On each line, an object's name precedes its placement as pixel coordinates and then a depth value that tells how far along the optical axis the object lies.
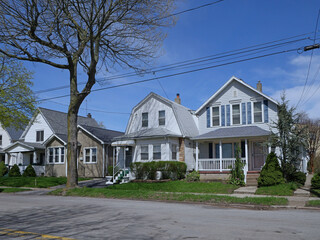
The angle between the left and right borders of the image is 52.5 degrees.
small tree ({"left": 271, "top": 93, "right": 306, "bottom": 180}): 18.42
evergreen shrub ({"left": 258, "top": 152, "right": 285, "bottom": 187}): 17.95
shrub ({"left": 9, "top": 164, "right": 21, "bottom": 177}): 32.72
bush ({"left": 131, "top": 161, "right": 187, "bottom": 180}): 22.94
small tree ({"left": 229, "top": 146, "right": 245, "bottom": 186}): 19.92
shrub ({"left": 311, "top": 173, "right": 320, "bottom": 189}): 16.94
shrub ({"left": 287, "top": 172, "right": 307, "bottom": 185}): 19.25
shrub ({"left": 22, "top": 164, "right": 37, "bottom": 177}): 31.33
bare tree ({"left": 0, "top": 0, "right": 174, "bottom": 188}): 16.02
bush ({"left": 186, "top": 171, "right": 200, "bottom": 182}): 22.27
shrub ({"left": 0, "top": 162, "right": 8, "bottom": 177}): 34.69
